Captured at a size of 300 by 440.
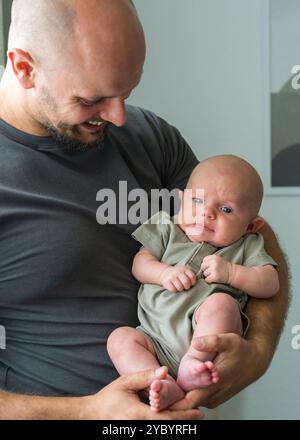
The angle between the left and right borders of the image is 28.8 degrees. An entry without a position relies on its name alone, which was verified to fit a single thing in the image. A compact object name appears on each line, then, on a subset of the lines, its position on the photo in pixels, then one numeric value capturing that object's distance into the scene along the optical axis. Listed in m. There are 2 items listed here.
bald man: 1.03
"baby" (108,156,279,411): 1.00
